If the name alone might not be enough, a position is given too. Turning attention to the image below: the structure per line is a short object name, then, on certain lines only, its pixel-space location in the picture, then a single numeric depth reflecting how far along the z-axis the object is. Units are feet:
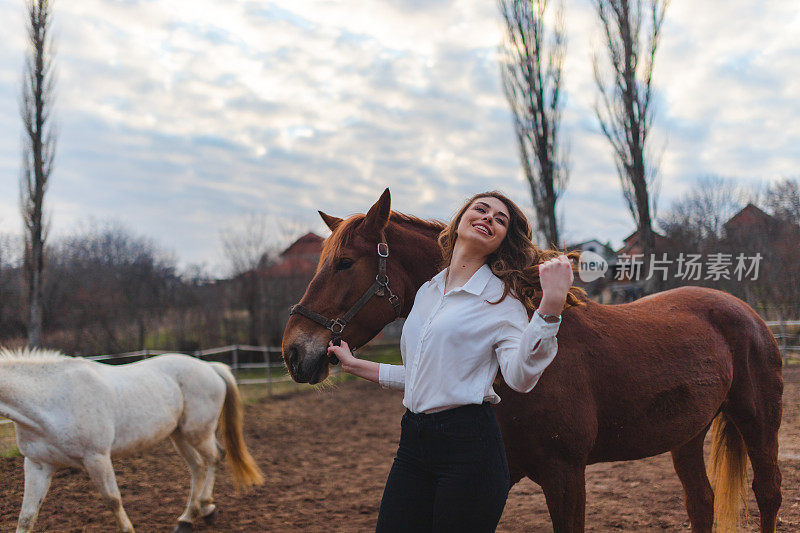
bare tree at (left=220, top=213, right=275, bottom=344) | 57.77
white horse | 11.52
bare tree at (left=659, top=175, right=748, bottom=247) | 44.86
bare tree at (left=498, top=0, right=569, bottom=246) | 34.30
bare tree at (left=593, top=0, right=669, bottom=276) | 33.60
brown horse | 5.80
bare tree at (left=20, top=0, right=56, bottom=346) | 27.09
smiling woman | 4.17
